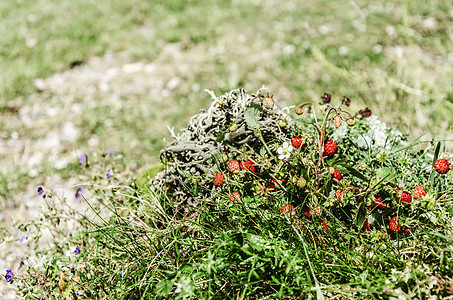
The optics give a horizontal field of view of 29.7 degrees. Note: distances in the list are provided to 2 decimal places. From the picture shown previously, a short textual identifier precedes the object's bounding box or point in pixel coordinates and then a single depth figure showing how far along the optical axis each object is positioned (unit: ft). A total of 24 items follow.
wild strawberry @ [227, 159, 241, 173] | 3.01
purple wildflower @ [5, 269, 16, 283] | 3.05
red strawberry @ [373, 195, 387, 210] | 2.88
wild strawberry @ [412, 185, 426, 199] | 2.86
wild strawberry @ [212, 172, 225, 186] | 3.00
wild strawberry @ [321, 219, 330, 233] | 2.88
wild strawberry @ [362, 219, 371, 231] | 2.94
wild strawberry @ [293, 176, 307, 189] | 2.85
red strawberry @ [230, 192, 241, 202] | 2.98
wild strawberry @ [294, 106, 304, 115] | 2.94
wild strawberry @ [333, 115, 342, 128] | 2.94
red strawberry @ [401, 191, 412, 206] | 2.86
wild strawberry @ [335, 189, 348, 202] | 2.90
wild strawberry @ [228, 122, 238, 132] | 3.00
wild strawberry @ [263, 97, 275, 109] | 3.02
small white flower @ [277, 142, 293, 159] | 2.93
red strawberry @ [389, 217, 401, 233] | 2.90
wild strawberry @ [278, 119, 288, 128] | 3.06
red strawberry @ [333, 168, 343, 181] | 2.96
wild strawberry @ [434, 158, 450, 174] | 2.84
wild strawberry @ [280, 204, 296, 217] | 2.91
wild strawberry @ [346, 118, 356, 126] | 2.92
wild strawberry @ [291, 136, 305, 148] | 2.97
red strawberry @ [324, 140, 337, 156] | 2.97
